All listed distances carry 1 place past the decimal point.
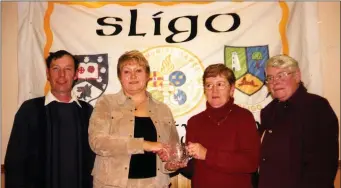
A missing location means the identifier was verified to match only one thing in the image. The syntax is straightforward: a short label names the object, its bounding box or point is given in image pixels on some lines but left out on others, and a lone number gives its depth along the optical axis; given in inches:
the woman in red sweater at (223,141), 68.2
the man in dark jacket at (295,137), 65.6
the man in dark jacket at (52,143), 77.4
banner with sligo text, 104.8
